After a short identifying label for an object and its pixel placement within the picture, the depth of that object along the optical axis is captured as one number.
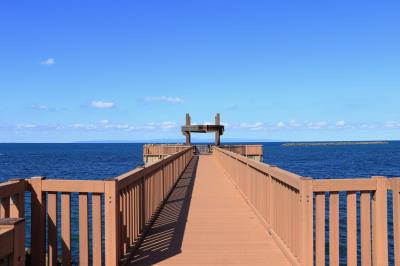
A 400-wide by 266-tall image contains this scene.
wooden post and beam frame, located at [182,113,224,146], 41.00
